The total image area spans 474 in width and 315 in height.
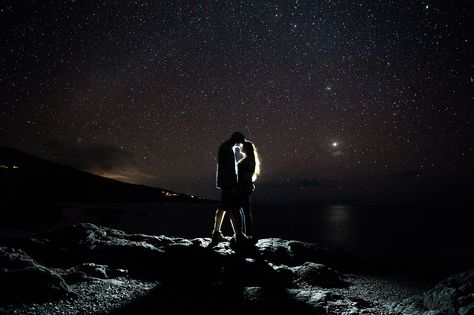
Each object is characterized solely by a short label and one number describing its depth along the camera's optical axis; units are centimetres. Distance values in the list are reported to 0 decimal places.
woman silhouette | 699
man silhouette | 670
